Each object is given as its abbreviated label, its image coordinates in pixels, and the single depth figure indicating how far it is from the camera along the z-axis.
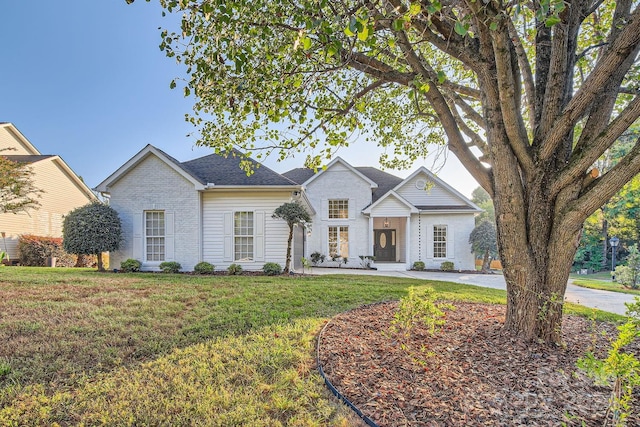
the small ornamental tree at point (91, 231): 11.06
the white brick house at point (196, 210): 11.92
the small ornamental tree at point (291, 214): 11.30
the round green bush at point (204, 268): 11.41
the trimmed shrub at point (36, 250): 15.32
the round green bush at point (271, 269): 11.39
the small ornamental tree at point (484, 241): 15.26
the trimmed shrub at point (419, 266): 16.22
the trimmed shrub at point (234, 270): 11.43
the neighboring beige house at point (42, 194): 16.06
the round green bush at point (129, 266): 11.45
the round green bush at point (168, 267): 11.48
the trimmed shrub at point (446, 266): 15.99
